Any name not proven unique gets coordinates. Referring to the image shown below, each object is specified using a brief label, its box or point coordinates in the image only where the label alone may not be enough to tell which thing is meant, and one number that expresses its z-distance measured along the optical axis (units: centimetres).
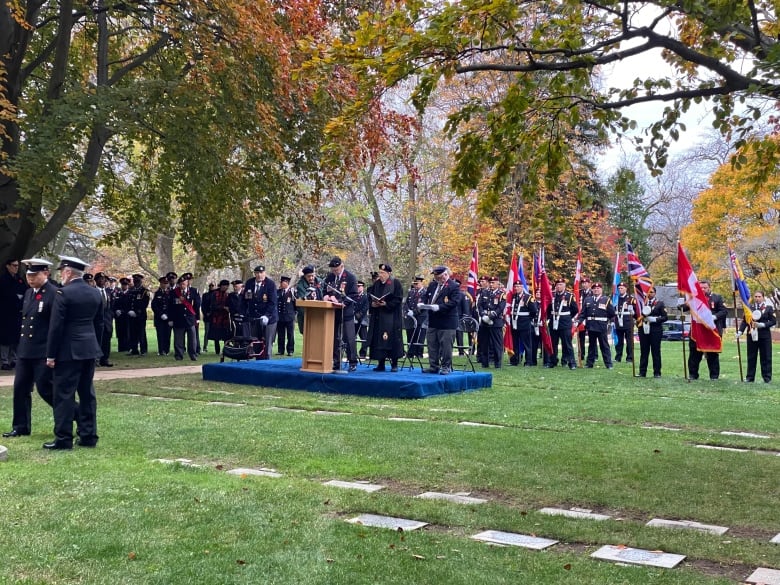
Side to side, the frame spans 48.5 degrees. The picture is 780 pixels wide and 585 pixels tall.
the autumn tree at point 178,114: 1673
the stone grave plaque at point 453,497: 737
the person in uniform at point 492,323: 2184
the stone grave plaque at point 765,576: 529
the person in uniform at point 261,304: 2053
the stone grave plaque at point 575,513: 691
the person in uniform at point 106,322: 1947
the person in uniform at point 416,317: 2250
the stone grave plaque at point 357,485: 778
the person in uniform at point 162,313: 2262
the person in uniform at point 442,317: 1617
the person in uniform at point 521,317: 2288
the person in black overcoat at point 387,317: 1670
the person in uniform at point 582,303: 2255
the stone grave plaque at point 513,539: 608
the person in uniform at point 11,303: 1808
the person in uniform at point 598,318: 2209
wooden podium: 1562
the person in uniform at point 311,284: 1722
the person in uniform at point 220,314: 2344
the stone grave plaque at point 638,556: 567
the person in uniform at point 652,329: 1972
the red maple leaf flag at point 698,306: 1733
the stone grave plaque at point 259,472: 835
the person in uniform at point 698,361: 1914
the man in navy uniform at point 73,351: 928
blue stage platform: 1474
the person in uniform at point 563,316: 2245
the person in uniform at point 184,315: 2241
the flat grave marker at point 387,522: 649
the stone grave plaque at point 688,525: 655
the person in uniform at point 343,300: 1672
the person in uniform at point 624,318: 2441
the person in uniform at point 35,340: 978
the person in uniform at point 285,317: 2488
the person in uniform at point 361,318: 1972
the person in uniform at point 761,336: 1814
